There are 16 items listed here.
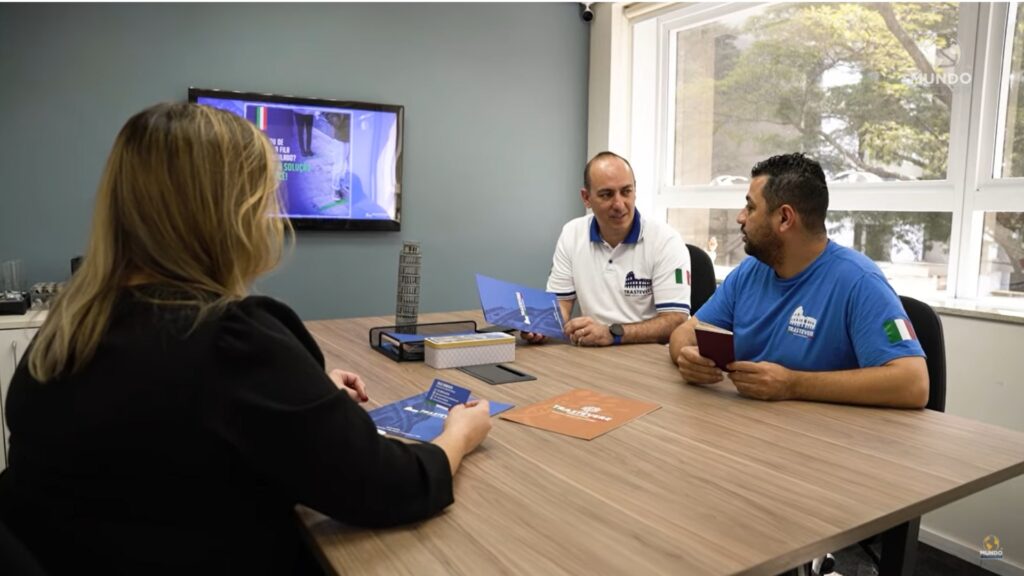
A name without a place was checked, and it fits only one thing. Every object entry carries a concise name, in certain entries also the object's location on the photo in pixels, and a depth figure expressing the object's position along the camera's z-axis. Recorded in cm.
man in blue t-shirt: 161
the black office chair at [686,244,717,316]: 285
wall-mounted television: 355
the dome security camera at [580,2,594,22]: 448
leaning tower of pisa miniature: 232
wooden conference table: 92
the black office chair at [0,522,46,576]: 72
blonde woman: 87
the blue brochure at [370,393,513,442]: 138
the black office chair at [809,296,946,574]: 167
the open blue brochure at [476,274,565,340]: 230
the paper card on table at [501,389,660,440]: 143
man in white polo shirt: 271
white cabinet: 279
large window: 285
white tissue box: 197
